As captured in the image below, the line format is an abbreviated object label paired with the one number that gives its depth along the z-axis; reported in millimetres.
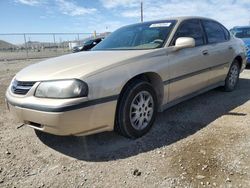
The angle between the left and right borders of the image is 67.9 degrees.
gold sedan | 1959
